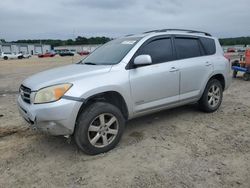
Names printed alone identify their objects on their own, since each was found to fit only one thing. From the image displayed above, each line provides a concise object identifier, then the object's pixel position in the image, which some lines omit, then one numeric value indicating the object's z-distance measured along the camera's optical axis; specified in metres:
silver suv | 2.66
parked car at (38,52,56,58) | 46.85
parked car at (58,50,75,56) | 49.07
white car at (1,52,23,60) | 40.75
